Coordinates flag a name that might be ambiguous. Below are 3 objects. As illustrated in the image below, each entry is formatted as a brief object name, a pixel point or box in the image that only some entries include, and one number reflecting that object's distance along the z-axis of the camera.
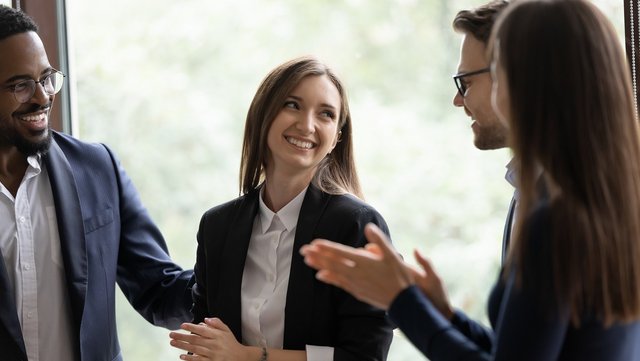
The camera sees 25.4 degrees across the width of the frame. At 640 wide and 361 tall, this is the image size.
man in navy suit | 2.76
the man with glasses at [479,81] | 2.48
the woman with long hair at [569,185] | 2.06
